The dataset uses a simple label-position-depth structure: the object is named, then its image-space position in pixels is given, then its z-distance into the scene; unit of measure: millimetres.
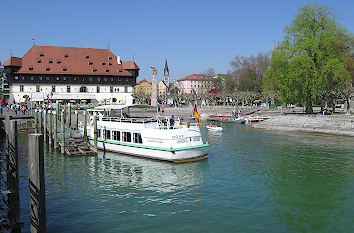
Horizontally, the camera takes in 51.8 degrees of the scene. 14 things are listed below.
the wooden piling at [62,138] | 32438
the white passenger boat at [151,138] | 28172
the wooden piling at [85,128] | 34469
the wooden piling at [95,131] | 32375
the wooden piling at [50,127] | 37469
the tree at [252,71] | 117562
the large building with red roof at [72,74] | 89562
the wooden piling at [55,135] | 35000
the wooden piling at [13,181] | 14391
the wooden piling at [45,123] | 39531
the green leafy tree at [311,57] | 58062
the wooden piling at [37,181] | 10938
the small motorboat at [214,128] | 56075
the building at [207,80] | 155388
